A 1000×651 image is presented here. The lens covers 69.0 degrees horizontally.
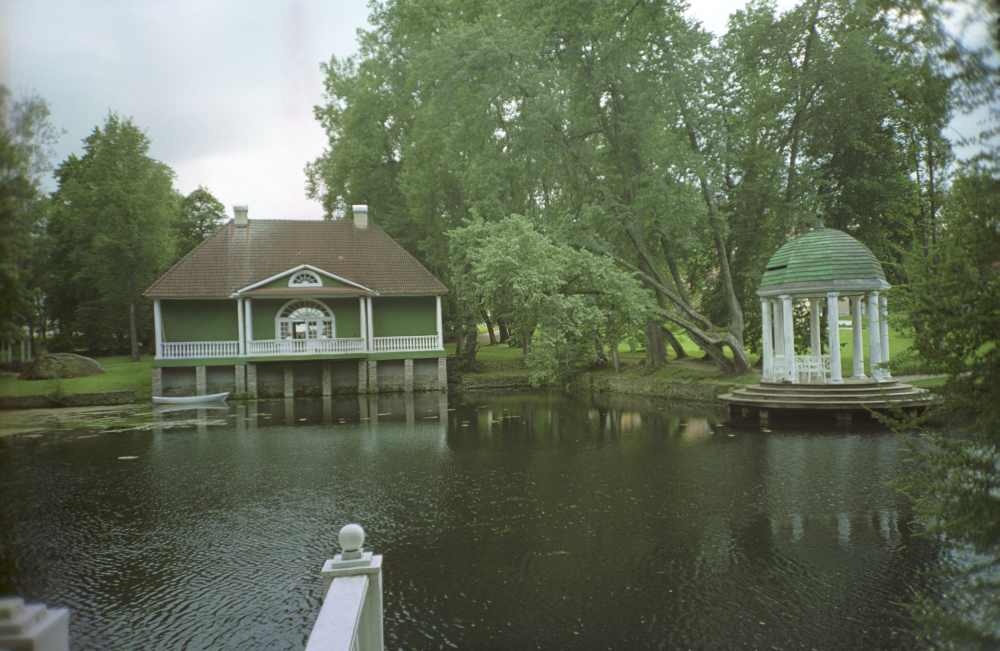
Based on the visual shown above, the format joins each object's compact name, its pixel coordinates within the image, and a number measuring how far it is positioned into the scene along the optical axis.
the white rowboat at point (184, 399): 27.84
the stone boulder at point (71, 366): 27.69
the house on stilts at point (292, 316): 30.28
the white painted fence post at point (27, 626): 1.91
